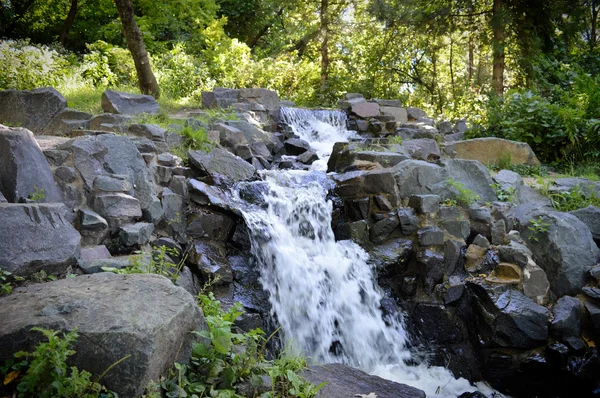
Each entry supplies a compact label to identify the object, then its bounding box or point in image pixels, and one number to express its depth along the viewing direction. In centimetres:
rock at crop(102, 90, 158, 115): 823
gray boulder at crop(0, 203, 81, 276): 356
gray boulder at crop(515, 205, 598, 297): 578
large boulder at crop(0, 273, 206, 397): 245
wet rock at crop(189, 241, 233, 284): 527
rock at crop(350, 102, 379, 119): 1201
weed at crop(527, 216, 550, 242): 609
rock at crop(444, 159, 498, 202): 713
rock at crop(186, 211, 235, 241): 574
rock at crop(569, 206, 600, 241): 636
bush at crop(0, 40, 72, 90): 855
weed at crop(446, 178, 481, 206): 662
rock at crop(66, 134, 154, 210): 519
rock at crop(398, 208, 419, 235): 632
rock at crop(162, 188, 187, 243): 557
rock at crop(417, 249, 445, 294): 602
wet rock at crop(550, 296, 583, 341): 536
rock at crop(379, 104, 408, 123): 1238
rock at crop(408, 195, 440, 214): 640
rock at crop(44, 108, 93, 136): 692
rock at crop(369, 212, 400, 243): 636
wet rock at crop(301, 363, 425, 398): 337
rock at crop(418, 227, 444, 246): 612
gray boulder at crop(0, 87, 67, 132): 664
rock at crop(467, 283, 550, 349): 536
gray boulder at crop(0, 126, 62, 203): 429
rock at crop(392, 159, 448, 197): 682
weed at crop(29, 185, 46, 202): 436
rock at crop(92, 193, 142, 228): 489
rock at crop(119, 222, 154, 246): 481
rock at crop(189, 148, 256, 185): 661
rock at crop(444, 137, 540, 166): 930
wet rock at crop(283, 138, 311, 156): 952
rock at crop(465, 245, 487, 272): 605
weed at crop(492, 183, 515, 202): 710
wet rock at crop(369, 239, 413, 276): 609
